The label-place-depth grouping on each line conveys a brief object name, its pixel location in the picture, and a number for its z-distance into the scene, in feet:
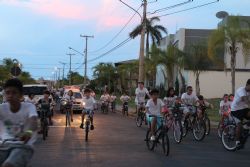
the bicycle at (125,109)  118.42
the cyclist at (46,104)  59.90
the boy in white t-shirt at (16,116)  21.27
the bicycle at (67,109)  76.77
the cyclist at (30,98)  63.00
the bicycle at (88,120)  57.87
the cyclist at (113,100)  138.41
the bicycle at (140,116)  81.71
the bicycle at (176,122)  55.83
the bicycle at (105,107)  130.28
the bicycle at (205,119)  59.82
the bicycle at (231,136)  47.47
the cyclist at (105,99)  131.05
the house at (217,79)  182.39
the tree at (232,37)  105.81
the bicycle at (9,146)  19.99
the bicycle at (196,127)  58.49
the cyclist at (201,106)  59.77
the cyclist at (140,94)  82.64
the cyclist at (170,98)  62.28
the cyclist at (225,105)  64.28
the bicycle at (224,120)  56.72
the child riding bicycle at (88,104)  60.64
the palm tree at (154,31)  198.90
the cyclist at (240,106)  46.16
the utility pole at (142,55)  126.72
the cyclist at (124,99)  118.32
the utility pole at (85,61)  279.28
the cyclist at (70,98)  76.79
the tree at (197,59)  148.56
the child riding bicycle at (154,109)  47.73
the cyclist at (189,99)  60.31
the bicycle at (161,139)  45.56
